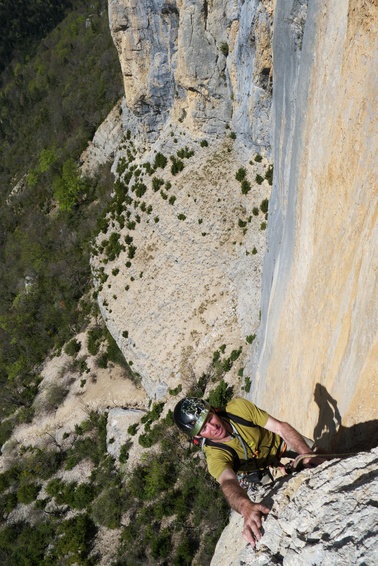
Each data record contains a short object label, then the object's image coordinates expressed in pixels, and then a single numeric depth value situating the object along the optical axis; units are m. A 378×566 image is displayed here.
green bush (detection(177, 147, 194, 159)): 26.72
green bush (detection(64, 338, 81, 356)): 32.91
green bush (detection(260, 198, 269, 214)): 22.83
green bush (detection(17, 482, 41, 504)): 28.12
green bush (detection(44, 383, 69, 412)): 31.09
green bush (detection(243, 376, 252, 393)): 19.39
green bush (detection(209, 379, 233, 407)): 20.94
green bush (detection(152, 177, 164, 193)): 27.78
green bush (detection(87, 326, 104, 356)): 31.59
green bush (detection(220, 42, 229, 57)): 22.67
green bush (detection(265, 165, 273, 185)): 22.59
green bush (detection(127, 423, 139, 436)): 25.31
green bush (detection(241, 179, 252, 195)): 23.55
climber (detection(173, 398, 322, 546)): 4.94
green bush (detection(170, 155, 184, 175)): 26.89
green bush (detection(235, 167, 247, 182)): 23.81
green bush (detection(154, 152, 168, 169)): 28.19
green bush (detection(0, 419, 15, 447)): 32.81
